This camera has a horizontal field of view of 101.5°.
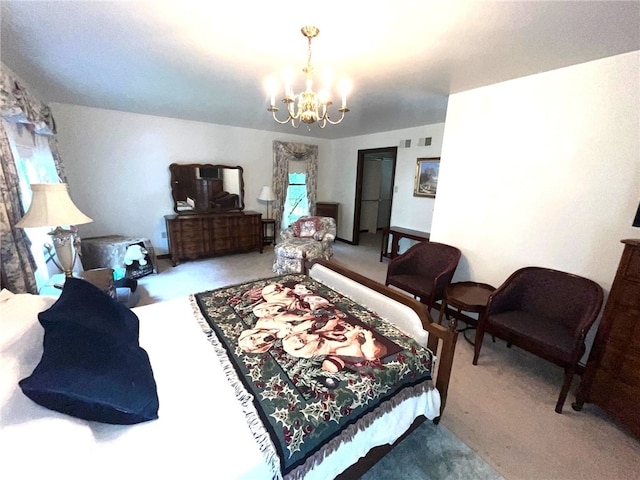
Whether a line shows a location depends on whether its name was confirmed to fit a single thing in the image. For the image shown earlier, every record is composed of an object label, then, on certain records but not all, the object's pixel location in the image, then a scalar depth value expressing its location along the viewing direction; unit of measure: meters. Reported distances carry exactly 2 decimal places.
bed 0.78
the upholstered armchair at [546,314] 1.73
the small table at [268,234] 5.64
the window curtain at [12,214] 1.71
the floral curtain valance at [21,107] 1.82
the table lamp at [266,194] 5.31
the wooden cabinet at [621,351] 1.51
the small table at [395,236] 4.26
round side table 2.24
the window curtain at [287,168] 5.46
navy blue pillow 0.85
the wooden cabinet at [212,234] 4.31
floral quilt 0.98
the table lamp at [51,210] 1.71
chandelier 1.65
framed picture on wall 4.30
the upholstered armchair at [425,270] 2.61
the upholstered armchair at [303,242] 4.00
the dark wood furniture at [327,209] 6.00
